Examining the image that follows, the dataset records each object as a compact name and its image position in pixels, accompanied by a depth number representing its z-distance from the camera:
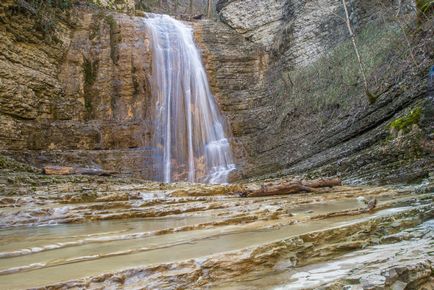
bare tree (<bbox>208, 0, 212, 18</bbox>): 29.75
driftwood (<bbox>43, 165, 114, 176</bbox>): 10.97
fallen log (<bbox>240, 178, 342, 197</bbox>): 7.73
